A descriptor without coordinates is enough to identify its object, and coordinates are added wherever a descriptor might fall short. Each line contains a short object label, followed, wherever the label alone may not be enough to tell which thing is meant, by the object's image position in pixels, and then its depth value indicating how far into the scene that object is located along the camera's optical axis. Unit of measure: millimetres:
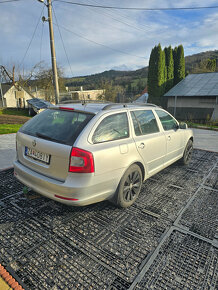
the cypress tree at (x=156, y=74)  21453
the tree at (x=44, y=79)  37438
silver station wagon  2441
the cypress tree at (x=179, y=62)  22617
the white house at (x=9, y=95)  31172
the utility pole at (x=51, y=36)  8797
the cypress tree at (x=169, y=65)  22109
